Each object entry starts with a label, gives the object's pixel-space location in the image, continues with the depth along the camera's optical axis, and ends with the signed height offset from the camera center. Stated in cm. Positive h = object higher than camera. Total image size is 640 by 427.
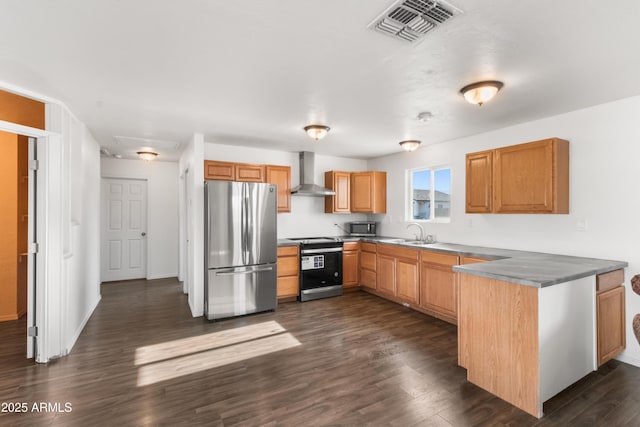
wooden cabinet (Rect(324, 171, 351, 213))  543 +41
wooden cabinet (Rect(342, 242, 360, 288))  505 -84
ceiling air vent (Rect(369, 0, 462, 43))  152 +105
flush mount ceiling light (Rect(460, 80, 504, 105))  243 +100
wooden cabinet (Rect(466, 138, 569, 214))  303 +38
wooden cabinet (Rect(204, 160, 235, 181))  429 +63
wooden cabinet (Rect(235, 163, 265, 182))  452 +63
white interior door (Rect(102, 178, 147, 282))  591 -29
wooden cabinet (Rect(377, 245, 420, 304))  419 -86
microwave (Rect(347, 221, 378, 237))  574 -27
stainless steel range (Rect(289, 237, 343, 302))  468 -86
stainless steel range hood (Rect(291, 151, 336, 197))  502 +64
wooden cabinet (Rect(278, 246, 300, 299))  456 -88
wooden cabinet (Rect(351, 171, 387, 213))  552 +40
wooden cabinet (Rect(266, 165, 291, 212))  478 +52
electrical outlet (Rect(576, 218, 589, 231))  306 -12
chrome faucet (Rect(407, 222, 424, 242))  490 -28
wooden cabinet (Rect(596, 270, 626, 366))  253 -88
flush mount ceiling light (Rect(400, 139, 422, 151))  445 +103
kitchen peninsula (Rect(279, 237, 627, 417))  206 -82
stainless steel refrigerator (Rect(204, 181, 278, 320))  384 -45
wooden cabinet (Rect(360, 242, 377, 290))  494 -85
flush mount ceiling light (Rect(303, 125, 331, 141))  366 +101
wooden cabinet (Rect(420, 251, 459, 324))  364 -89
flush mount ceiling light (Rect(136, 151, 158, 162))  511 +103
